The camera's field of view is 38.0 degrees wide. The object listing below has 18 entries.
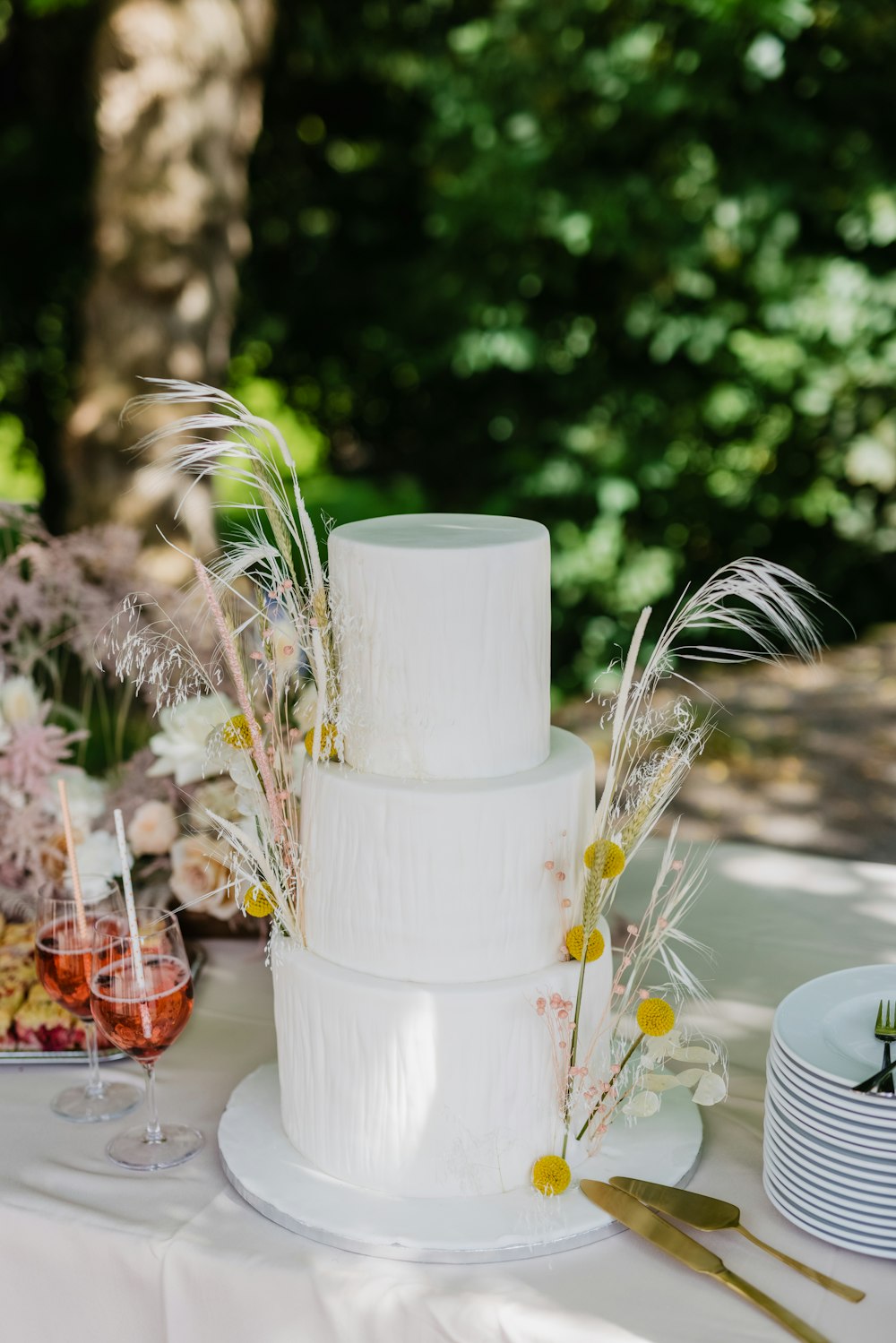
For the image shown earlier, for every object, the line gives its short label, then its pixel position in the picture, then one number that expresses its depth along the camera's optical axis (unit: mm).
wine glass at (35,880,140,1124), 1419
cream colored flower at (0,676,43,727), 1871
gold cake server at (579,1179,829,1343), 1111
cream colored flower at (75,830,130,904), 1795
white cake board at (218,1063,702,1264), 1212
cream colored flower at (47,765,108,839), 1850
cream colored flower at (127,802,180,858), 1834
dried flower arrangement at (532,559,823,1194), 1205
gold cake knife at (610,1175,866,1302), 1185
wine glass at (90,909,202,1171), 1319
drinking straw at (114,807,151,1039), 1318
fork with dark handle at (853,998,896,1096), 1171
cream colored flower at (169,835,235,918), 1801
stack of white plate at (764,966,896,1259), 1171
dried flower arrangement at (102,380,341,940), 1253
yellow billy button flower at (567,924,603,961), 1250
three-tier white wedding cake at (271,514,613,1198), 1247
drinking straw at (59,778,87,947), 1398
